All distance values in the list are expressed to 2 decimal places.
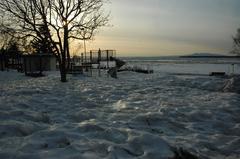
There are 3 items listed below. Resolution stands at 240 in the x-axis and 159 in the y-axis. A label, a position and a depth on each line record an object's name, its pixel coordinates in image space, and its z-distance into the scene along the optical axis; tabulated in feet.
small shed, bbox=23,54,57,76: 64.24
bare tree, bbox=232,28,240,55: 113.67
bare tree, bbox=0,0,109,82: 37.14
